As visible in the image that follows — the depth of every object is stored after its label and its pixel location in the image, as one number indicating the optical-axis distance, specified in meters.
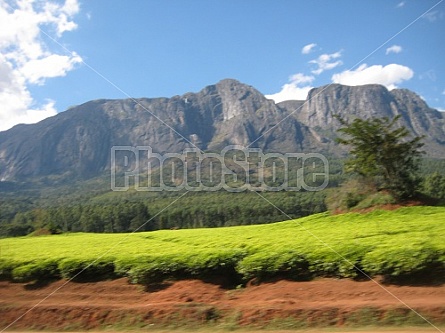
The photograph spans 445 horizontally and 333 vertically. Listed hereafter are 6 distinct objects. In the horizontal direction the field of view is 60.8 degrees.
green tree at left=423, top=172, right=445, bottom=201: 61.86
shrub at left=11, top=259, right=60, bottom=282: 14.80
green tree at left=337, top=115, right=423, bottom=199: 28.80
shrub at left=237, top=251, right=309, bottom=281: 12.84
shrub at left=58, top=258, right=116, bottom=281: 14.57
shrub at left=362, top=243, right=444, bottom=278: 11.46
